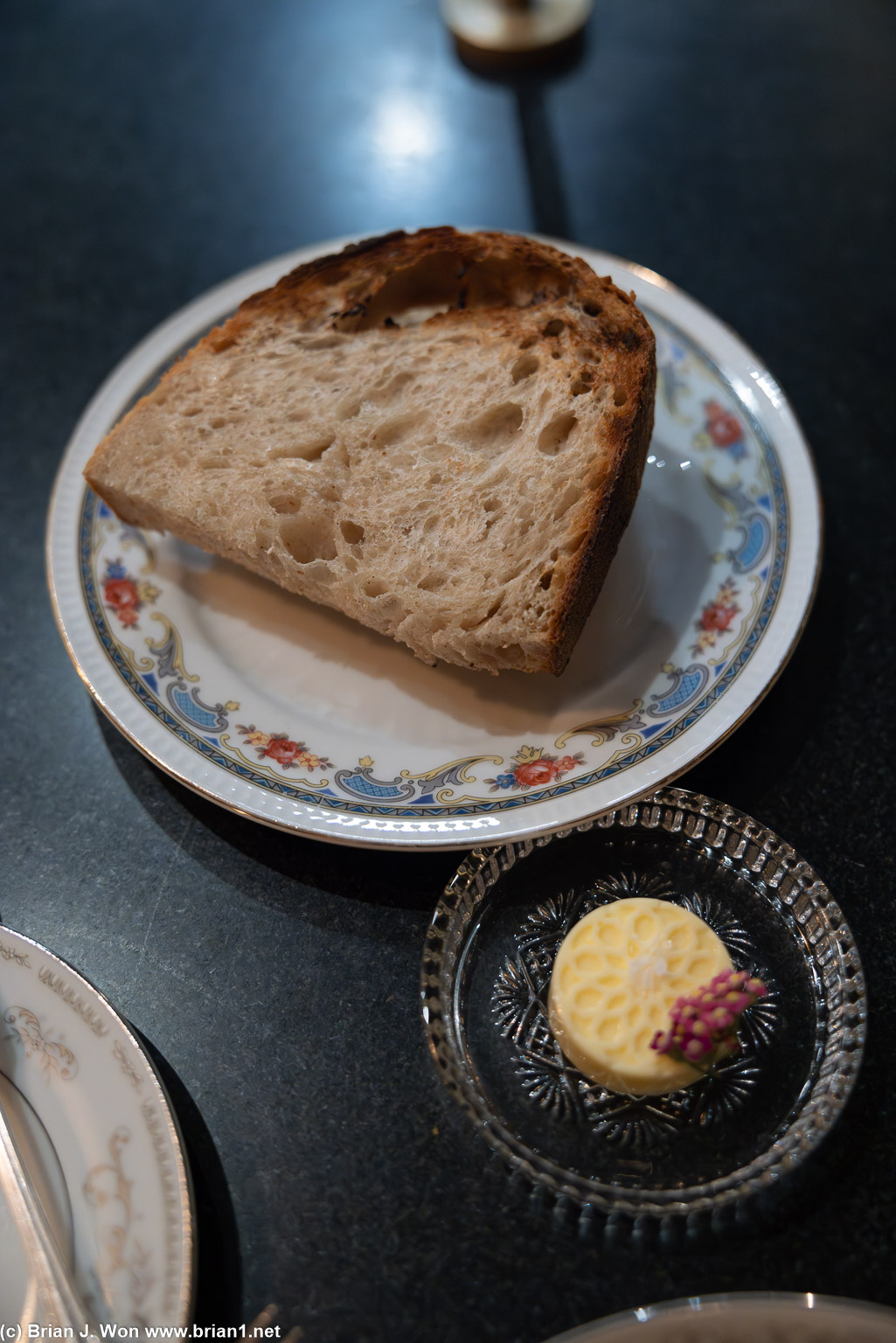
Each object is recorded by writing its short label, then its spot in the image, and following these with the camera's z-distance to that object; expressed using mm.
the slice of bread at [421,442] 341
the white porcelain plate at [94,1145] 277
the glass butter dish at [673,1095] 286
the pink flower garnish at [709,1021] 287
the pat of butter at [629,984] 291
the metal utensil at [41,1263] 274
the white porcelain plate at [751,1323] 266
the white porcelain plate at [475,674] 330
